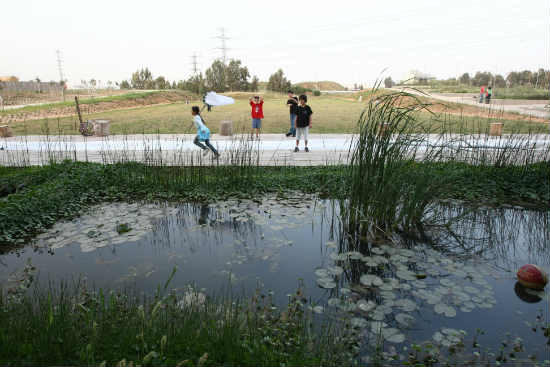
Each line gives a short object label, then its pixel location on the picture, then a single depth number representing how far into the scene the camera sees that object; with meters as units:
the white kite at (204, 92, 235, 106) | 7.95
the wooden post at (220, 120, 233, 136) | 10.01
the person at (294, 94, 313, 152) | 7.01
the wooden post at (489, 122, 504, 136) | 8.70
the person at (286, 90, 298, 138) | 8.95
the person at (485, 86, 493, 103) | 17.68
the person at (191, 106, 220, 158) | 6.22
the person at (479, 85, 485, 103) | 19.69
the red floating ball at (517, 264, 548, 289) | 2.38
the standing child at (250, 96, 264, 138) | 9.59
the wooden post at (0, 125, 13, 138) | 9.91
